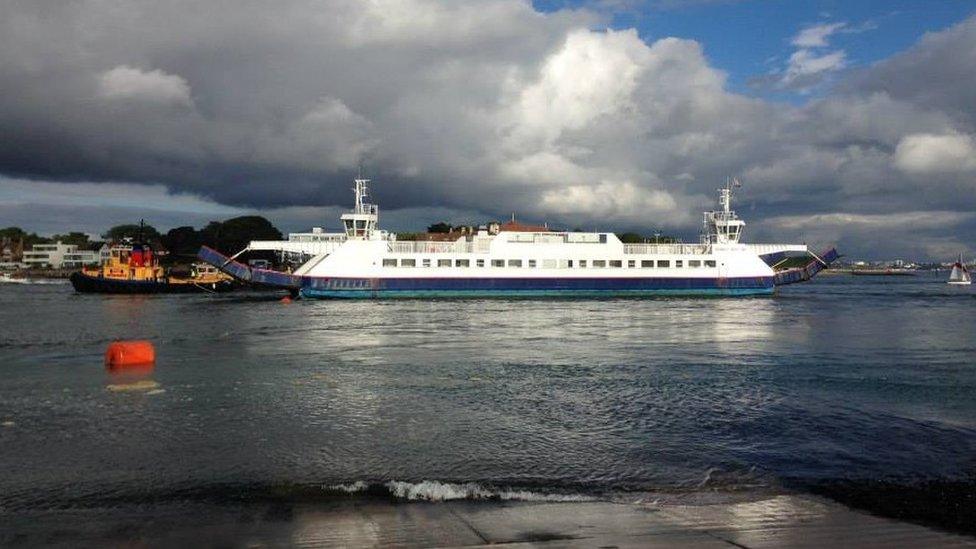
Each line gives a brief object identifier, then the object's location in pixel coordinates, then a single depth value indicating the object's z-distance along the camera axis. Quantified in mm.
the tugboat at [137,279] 70062
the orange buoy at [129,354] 20914
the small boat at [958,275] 119138
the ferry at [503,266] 57531
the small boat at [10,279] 117425
